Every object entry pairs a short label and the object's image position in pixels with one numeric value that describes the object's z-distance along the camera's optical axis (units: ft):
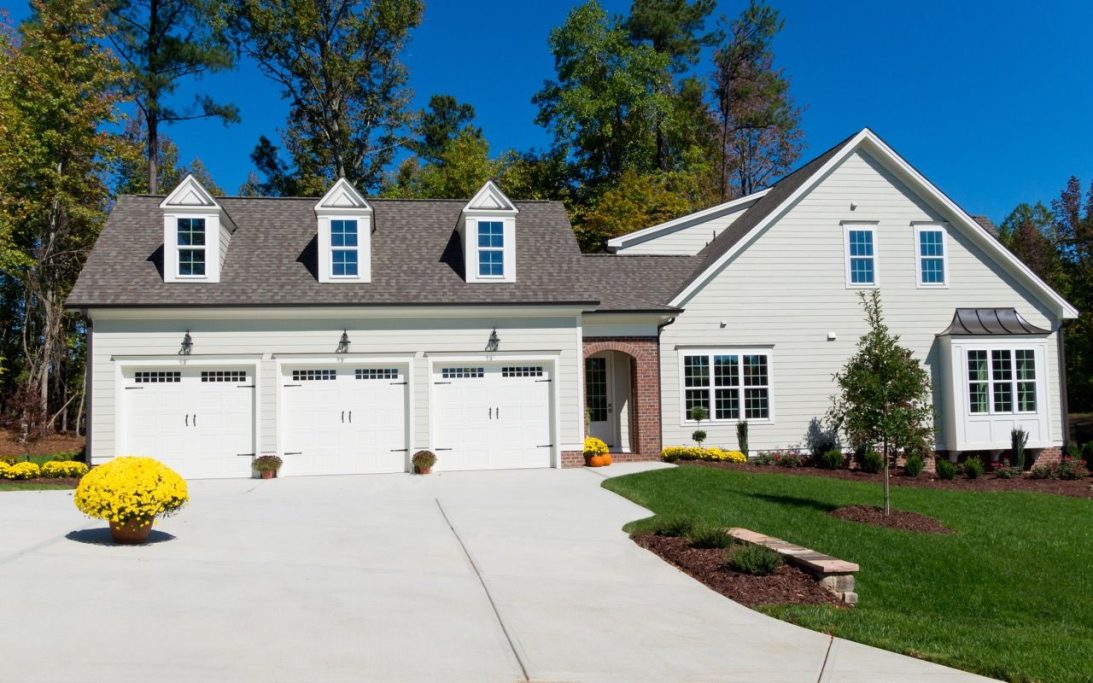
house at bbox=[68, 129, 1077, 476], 56.03
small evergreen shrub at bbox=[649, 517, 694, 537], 32.81
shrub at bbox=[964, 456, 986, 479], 61.87
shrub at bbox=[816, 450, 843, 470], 64.34
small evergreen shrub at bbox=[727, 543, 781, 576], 27.12
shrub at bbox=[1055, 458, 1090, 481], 64.18
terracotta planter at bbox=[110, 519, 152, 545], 31.09
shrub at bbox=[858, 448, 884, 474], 63.10
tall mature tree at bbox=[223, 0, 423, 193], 106.63
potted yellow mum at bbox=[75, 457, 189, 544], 30.19
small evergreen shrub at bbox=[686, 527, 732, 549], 30.40
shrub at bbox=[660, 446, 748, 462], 62.23
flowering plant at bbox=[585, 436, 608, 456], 59.67
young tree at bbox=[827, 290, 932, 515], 39.55
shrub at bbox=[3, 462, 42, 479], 52.31
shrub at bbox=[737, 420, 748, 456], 65.77
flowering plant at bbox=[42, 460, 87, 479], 53.26
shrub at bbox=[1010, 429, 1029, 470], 66.49
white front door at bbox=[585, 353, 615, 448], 68.64
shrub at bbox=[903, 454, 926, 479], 61.72
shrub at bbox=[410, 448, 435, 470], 56.65
